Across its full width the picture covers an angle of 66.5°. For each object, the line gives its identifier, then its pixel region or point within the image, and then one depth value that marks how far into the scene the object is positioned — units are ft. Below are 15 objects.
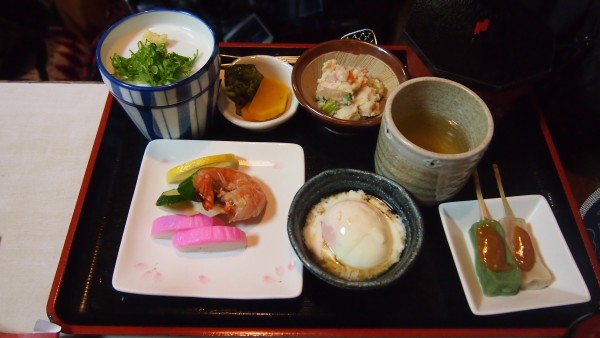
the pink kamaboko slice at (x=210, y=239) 1.11
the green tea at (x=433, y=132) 1.26
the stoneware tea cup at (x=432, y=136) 1.10
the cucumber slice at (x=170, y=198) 1.18
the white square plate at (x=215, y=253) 1.08
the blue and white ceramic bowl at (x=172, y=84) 1.20
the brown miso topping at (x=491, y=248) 1.09
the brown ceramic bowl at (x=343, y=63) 1.42
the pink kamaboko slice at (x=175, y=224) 1.14
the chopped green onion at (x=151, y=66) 1.21
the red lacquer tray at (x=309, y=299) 1.09
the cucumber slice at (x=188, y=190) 1.19
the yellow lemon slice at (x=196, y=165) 1.24
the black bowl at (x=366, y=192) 1.03
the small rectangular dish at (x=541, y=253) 1.06
